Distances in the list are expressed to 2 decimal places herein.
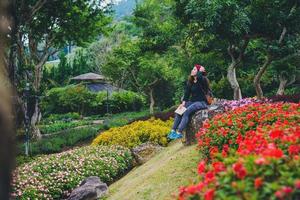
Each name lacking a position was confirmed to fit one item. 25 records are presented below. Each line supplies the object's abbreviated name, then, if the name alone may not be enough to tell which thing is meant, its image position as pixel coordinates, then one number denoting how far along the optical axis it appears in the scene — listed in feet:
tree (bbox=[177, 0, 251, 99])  51.29
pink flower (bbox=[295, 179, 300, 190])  11.73
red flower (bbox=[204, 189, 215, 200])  13.10
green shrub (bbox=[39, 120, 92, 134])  97.63
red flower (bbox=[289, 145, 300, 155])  15.02
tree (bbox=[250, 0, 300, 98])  53.11
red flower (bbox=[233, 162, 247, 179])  13.17
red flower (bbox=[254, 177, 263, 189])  12.45
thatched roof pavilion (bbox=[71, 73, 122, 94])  158.51
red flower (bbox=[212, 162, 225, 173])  14.95
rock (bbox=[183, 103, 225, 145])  42.39
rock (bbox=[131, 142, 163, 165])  48.37
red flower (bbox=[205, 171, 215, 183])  14.29
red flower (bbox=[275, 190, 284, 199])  11.63
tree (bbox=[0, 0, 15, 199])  8.29
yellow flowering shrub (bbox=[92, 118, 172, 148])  53.06
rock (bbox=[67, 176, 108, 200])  35.29
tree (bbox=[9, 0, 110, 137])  75.72
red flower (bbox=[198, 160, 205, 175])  16.56
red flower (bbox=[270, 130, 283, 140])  17.66
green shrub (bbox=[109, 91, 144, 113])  137.59
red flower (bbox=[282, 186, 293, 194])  11.73
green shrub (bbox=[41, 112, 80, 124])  122.89
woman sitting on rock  43.78
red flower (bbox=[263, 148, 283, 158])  13.53
